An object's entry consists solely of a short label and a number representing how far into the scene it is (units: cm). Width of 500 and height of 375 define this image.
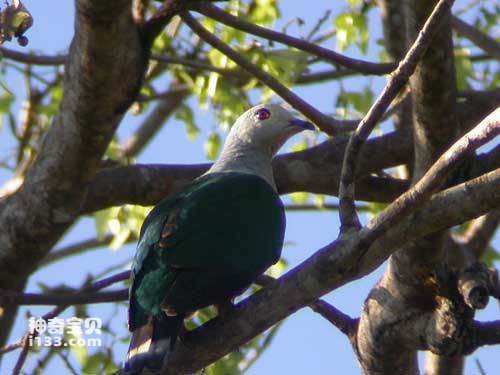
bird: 924
